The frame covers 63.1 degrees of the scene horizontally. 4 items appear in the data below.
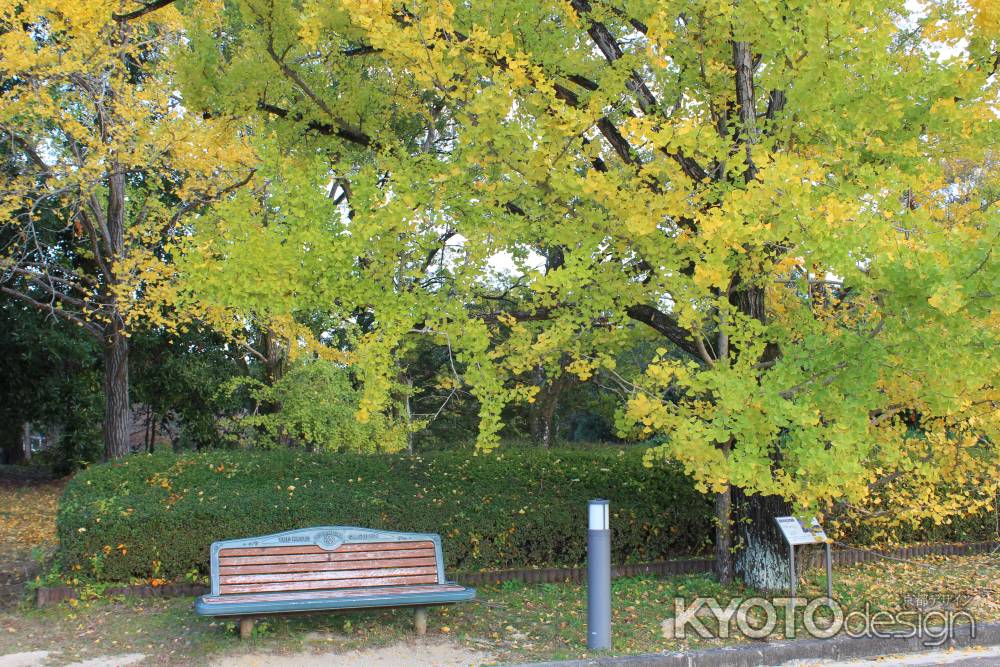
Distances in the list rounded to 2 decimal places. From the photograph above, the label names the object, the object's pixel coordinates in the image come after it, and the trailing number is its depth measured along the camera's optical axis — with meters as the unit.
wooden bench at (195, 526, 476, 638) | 5.39
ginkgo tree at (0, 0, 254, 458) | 9.38
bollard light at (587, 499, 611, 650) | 5.24
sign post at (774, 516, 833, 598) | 6.21
